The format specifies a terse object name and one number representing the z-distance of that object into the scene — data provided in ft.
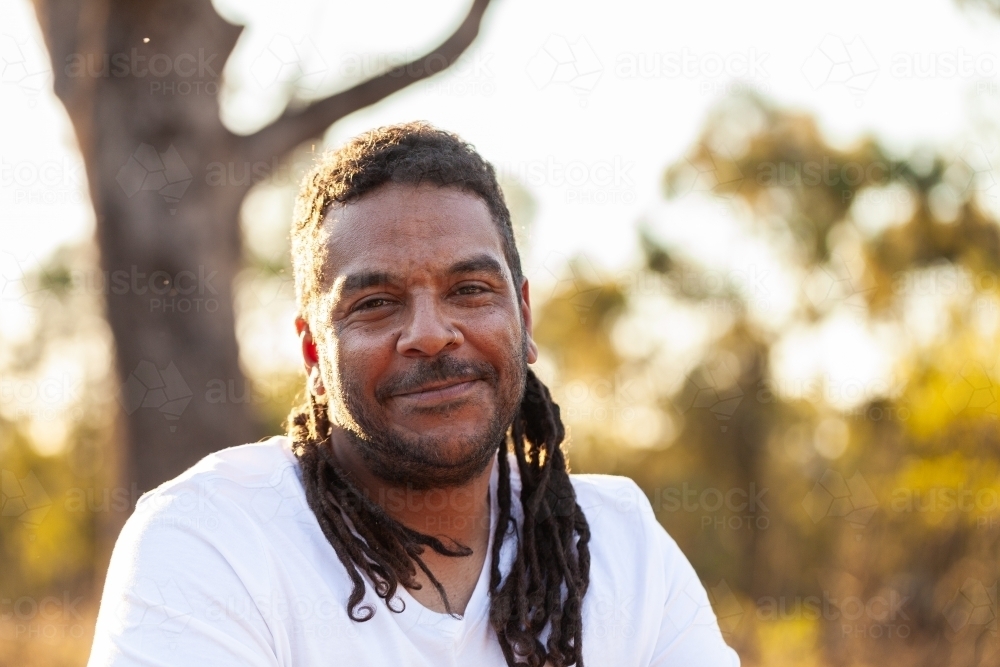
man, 6.98
